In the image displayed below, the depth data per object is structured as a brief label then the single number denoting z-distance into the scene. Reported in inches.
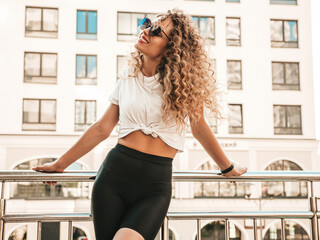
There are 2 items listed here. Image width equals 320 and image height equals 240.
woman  79.8
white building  699.4
